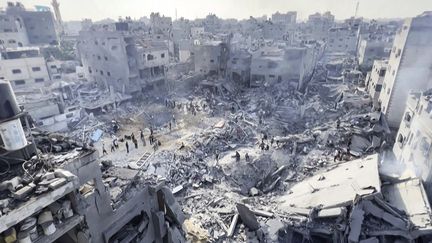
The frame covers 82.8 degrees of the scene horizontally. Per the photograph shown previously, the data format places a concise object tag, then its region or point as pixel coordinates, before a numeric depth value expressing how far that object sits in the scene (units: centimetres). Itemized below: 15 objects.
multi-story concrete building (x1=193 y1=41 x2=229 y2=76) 4388
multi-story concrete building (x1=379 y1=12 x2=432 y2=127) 2562
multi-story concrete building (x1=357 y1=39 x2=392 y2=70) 4856
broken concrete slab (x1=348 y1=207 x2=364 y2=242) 1207
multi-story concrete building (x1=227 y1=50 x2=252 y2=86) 4331
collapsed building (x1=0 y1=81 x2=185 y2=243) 595
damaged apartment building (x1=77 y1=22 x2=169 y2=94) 3694
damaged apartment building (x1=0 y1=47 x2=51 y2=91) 3697
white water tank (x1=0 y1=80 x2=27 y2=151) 629
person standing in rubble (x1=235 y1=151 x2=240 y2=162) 2192
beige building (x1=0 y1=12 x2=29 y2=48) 5081
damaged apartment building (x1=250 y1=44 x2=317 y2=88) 3928
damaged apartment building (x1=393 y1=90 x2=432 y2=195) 1574
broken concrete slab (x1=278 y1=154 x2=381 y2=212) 1366
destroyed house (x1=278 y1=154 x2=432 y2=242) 1233
